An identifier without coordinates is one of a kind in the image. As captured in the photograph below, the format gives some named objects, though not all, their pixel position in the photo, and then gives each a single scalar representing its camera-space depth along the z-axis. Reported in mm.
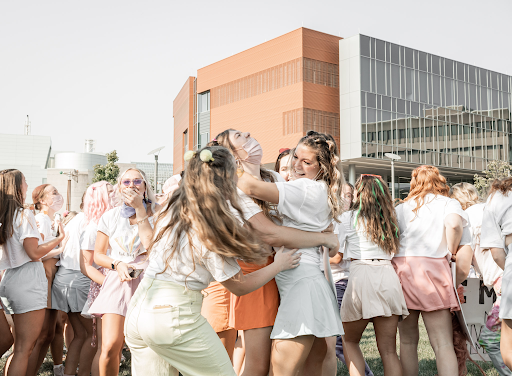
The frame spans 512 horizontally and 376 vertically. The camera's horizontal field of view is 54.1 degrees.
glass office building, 36875
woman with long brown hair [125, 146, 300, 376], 2430
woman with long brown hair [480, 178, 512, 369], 3908
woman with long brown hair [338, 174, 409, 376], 4301
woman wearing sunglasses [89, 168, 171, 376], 4004
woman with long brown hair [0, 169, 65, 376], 4371
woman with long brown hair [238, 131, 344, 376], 2816
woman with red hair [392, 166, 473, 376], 4402
